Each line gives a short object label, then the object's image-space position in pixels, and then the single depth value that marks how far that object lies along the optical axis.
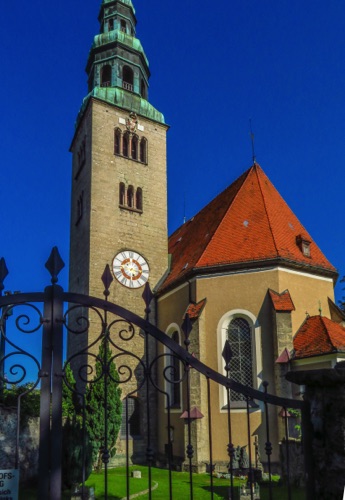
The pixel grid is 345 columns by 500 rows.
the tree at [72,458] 9.45
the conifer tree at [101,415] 15.70
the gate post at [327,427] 3.09
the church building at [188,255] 15.85
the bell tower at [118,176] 20.61
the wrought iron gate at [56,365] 3.28
